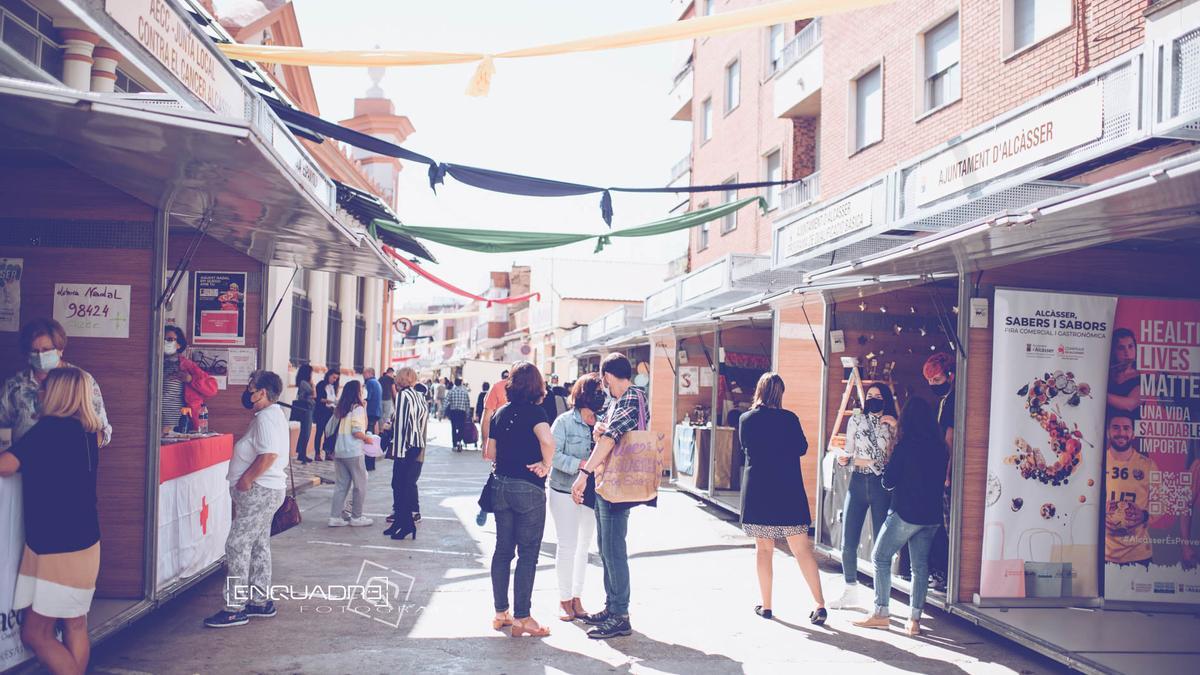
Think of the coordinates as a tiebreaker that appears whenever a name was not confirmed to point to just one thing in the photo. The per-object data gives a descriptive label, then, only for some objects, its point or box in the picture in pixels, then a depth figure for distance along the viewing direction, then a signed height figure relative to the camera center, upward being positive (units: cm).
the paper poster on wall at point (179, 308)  1080 +23
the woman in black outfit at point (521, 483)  647 -92
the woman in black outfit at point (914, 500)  692 -101
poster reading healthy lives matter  728 -71
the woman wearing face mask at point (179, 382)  841 -46
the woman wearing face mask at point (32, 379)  525 -29
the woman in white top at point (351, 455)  1080 -130
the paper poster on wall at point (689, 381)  1576 -55
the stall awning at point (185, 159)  458 +91
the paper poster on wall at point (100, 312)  654 +9
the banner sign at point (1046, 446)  716 -63
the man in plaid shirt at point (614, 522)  664 -120
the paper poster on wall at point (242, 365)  940 -32
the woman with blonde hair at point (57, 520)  471 -92
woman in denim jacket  691 -86
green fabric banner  1470 +152
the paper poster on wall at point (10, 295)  654 +18
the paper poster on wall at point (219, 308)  924 +20
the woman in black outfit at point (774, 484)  709 -96
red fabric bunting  1688 +103
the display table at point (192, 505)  685 -130
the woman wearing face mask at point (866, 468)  761 -88
